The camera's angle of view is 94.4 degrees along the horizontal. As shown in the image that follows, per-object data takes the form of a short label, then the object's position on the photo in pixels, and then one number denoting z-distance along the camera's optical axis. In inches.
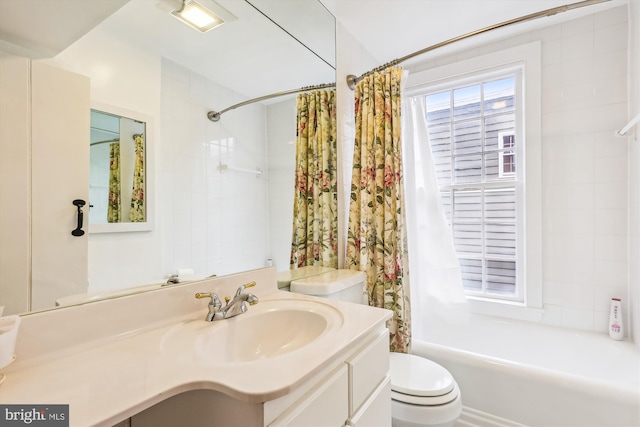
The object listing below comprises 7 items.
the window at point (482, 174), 84.7
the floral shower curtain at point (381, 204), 68.6
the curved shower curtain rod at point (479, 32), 55.3
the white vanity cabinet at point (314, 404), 23.1
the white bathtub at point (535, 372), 49.4
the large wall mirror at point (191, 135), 33.2
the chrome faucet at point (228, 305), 37.3
